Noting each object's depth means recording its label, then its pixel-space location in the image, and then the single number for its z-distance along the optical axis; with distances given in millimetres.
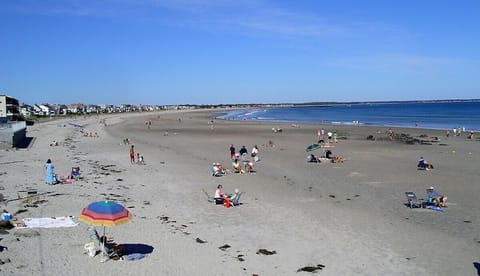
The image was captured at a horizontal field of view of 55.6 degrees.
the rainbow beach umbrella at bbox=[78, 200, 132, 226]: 10391
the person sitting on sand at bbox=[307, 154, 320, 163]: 29053
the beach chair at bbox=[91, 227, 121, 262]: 10983
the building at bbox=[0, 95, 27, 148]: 33312
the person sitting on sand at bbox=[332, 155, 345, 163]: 29455
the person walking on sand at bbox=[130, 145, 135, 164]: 28038
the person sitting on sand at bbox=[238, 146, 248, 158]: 31353
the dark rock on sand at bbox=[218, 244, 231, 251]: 12164
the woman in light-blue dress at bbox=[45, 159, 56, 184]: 20031
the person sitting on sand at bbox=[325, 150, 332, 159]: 30173
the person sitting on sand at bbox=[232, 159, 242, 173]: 25288
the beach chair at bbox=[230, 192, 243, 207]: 17141
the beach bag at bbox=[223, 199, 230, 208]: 16938
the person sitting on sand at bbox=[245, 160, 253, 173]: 25462
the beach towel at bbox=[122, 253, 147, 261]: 11047
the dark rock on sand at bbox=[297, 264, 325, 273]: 10704
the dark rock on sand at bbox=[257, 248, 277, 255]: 11820
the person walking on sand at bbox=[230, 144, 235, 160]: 30050
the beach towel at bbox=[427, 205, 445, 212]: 16558
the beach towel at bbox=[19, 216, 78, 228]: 13195
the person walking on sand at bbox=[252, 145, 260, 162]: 29792
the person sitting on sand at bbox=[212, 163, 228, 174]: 23812
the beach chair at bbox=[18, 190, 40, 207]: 15836
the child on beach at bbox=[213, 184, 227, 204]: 17312
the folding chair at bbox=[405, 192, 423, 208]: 17062
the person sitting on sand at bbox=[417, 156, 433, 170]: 26125
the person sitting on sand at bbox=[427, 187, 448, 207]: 17000
